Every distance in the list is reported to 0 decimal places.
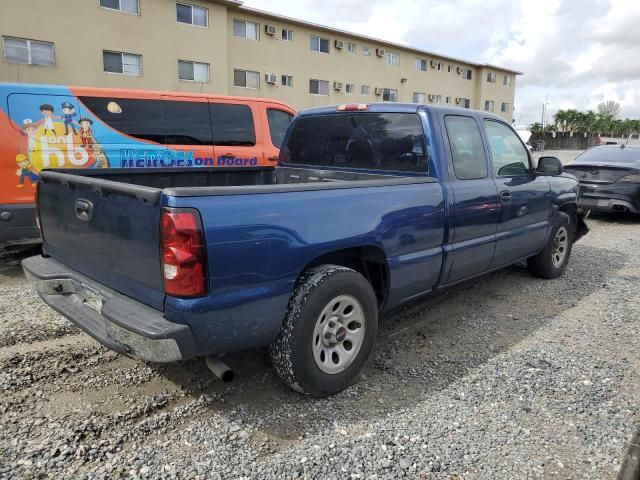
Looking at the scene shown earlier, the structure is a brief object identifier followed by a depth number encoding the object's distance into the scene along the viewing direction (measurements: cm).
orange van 557
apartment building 1705
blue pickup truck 248
